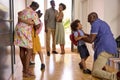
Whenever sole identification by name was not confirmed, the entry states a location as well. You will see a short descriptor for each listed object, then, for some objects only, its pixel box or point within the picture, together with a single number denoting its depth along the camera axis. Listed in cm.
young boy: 311
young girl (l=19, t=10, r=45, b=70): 314
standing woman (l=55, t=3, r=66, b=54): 521
